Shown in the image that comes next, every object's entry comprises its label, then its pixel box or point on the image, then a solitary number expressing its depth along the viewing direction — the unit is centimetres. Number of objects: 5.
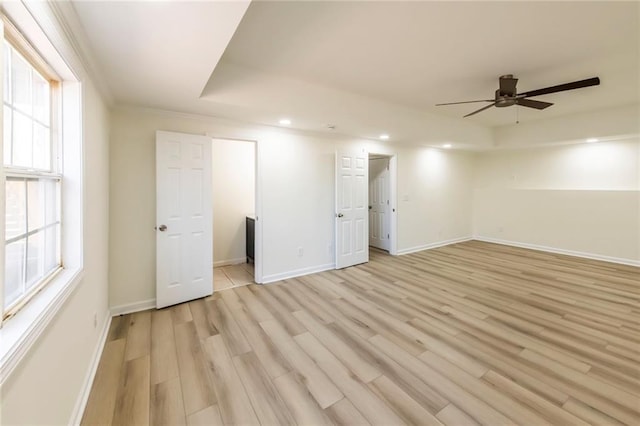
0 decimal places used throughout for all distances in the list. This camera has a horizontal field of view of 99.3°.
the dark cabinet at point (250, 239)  490
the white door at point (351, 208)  461
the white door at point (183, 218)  313
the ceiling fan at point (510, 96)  306
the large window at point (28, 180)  119
